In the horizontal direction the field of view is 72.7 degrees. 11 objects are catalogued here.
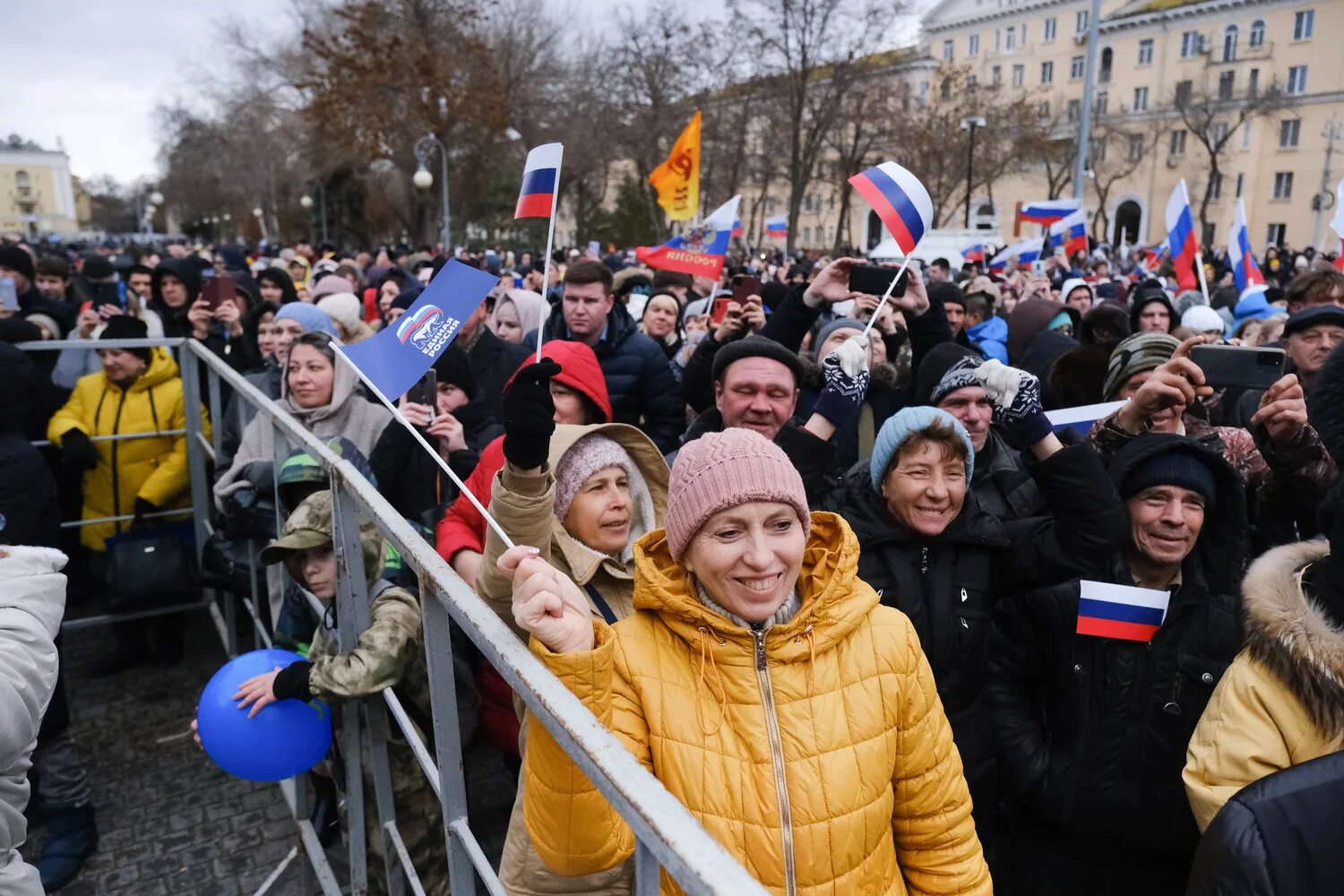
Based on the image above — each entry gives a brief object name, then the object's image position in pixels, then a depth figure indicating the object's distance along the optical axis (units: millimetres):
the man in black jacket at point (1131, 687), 2420
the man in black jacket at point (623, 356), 4918
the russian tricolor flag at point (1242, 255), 8516
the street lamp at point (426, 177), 21969
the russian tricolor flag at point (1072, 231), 12805
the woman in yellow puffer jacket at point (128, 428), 4855
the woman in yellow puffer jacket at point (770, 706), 1700
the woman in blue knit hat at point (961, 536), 2518
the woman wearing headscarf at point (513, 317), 6633
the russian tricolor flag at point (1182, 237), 7590
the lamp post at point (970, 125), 27656
